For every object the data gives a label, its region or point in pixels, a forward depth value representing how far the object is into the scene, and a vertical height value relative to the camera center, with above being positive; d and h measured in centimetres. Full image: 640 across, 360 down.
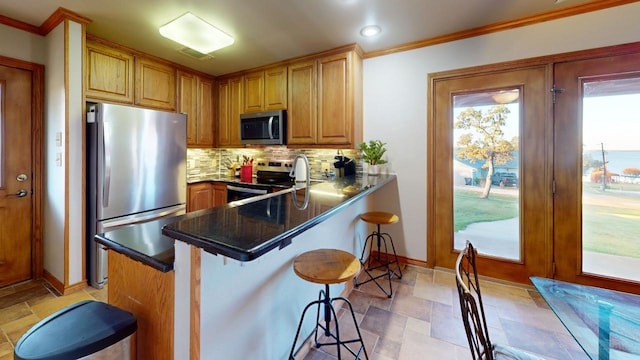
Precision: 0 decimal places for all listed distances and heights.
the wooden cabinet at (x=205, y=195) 367 -25
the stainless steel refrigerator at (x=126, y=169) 247 +8
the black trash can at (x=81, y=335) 92 -58
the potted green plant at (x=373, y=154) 304 +26
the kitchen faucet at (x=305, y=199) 148 -14
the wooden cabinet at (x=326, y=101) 304 +90
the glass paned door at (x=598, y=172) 219 +4
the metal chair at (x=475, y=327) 87 -52
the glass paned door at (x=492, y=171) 249 +6
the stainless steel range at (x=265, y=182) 330 -7
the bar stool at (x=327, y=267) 130 -47
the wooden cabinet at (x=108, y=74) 273 +110
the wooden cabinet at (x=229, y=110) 395 +101
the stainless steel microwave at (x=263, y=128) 349 +67
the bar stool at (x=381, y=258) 252 -93
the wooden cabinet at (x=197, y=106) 370 +103
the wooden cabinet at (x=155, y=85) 318 +115
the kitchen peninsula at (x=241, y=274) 95 -42
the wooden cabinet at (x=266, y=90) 352 +119
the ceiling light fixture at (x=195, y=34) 237 +136
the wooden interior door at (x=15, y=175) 251 +2
